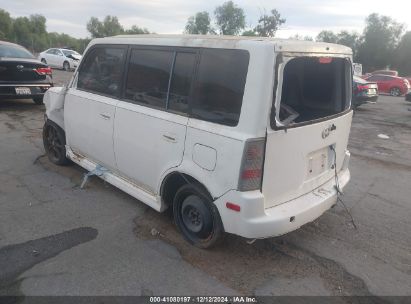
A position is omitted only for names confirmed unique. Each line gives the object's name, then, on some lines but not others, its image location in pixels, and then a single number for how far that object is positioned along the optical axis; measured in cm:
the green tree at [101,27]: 7448
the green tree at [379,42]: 5278
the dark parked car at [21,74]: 860
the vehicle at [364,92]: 1378
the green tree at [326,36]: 6596
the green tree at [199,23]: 7381
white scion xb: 287
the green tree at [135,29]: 7919
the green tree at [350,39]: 5697
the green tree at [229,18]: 7469
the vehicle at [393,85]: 2402
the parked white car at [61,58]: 2447
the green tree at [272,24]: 4428
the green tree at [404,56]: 5097
